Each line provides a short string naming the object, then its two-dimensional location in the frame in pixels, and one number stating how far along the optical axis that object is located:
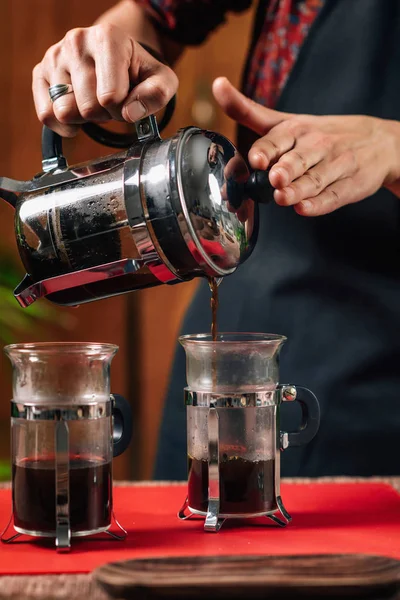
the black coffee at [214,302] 0.93
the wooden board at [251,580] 0.72
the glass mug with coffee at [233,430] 0.90
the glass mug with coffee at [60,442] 0.86
